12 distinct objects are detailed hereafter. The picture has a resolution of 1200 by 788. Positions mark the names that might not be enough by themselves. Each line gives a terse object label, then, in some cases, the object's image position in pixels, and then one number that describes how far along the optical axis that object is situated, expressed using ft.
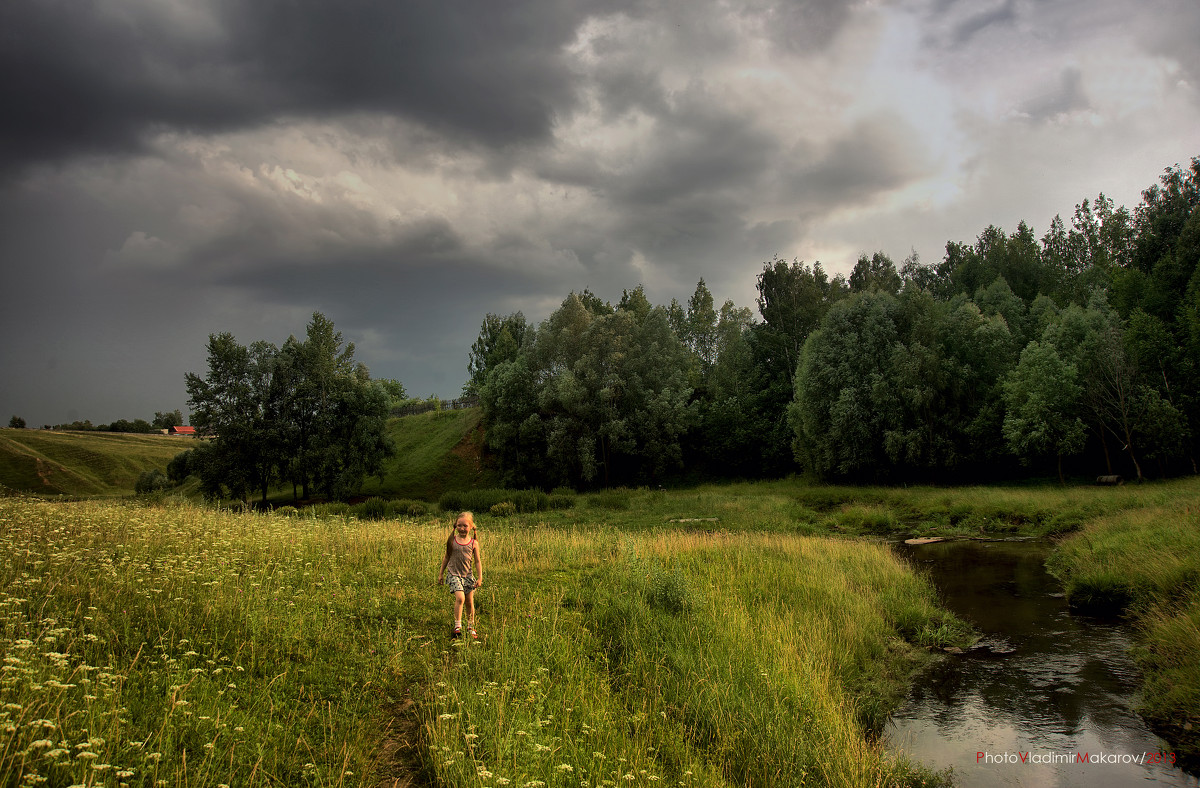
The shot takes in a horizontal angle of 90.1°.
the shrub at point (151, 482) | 224.33
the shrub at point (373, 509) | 111.14
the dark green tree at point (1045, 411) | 130.00
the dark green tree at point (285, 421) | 148.66
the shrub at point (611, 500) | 120.37
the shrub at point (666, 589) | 37.45
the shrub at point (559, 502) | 120.57
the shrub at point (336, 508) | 104.44
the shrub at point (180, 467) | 153.20
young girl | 29.70
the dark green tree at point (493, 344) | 217.56
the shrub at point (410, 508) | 110.63
